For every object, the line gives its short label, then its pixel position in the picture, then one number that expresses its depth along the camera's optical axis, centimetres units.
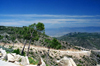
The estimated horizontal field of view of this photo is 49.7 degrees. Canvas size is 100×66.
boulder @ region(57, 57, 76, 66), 840
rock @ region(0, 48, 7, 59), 1443
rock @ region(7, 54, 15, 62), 1262
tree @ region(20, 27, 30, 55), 3002
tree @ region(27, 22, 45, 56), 2919
